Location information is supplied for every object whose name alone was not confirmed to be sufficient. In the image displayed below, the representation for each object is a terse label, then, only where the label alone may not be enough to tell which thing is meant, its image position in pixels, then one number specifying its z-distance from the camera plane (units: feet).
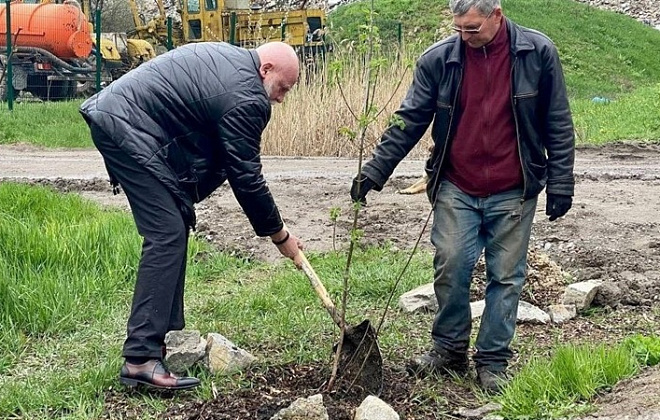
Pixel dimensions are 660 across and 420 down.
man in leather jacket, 13.66
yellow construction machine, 80.69
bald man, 13.76
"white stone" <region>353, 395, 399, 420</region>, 12.39
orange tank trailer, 72.43
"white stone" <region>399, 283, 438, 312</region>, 18.49
